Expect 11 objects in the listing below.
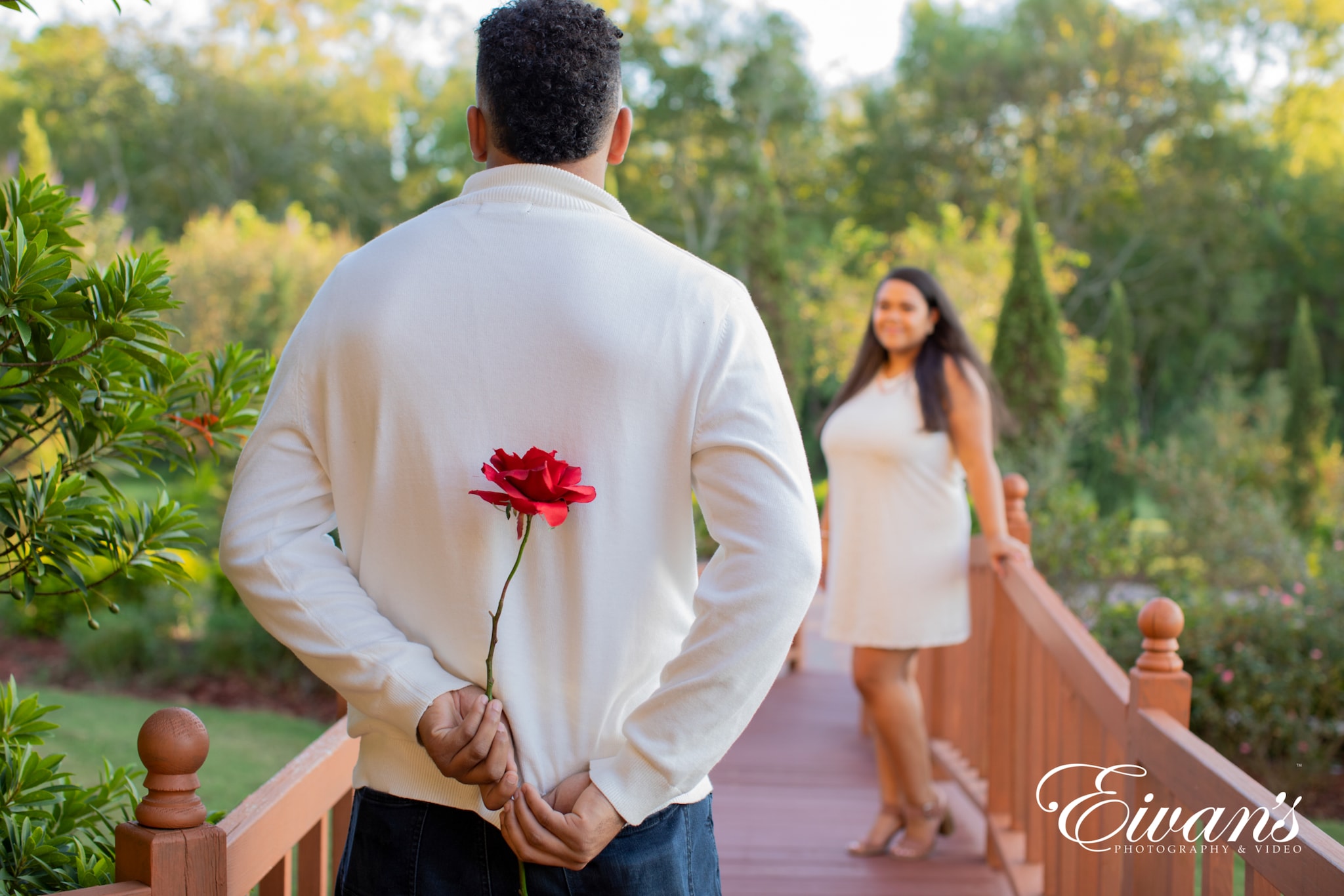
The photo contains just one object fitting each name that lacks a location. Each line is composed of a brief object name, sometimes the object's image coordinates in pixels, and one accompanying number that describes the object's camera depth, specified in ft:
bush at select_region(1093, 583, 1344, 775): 16.25
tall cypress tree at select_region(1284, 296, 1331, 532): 47.96
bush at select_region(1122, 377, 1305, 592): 23.45
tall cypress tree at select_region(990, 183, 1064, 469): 42.42
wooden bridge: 4.45
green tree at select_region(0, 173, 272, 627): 4.58
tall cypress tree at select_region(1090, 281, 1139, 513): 67.05
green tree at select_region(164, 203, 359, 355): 36.81
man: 3.74
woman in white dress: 10.86
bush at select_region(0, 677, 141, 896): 4.88
